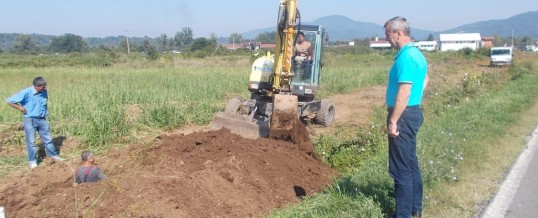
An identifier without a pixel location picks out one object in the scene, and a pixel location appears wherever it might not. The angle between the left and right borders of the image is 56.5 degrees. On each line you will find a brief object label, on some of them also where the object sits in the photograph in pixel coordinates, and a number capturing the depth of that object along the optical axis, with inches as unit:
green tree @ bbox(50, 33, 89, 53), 3610.7
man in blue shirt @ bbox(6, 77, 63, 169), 351.3
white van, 1734.7
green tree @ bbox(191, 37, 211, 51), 2765.7
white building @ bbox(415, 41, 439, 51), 4869.6
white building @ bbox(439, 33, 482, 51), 4808.1
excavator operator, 468.8
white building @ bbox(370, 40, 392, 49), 4333.2
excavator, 378.2
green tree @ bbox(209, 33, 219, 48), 2800.0
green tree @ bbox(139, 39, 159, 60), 1878.7
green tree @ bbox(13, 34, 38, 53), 3564.5
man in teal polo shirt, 189.6
